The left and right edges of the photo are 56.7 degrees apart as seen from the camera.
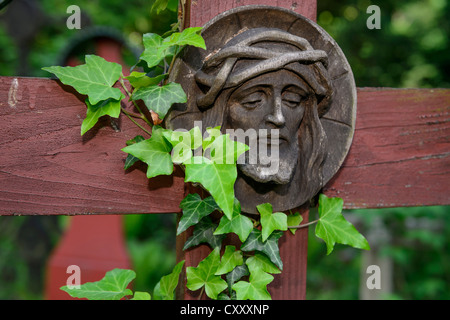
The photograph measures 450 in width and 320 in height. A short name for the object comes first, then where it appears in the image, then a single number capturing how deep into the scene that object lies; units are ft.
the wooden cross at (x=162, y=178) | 2.33
